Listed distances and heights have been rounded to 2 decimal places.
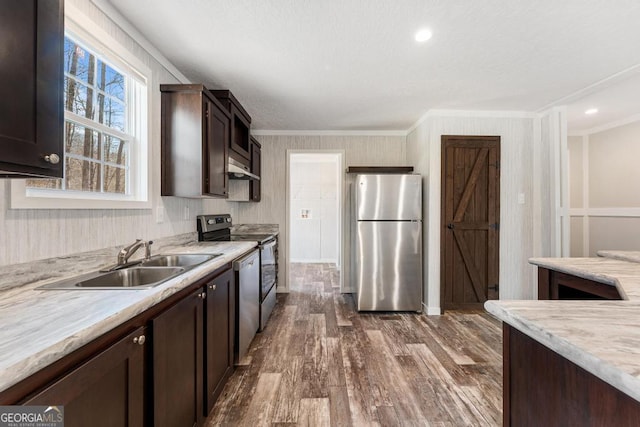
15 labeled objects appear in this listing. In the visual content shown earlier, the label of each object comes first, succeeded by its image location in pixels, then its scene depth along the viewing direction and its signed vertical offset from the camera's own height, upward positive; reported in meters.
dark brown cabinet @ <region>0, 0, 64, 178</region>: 0.81 +0.39
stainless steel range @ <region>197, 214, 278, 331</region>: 2.83 -0.30
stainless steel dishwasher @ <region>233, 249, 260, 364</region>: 2.14 -0.71
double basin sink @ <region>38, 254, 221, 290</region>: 1.24 -0.30
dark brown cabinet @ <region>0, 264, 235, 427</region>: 0.72 -0.53
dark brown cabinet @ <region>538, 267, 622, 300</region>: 1.35 -0.38
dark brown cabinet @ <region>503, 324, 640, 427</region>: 0.61 -0.46
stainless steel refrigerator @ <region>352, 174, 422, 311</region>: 3.47 -0.33
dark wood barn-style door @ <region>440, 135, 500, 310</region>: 3.43 -0.07
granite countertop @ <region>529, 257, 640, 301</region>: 1.15 -0.28
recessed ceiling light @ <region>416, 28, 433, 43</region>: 1.90 +1.23
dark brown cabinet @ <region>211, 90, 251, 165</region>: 2.64 +0.99
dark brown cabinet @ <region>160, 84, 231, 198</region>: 2.14 +0.57
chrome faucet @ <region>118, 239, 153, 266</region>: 1.57 -0.21
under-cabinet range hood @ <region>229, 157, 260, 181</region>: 2.76 +0.48
